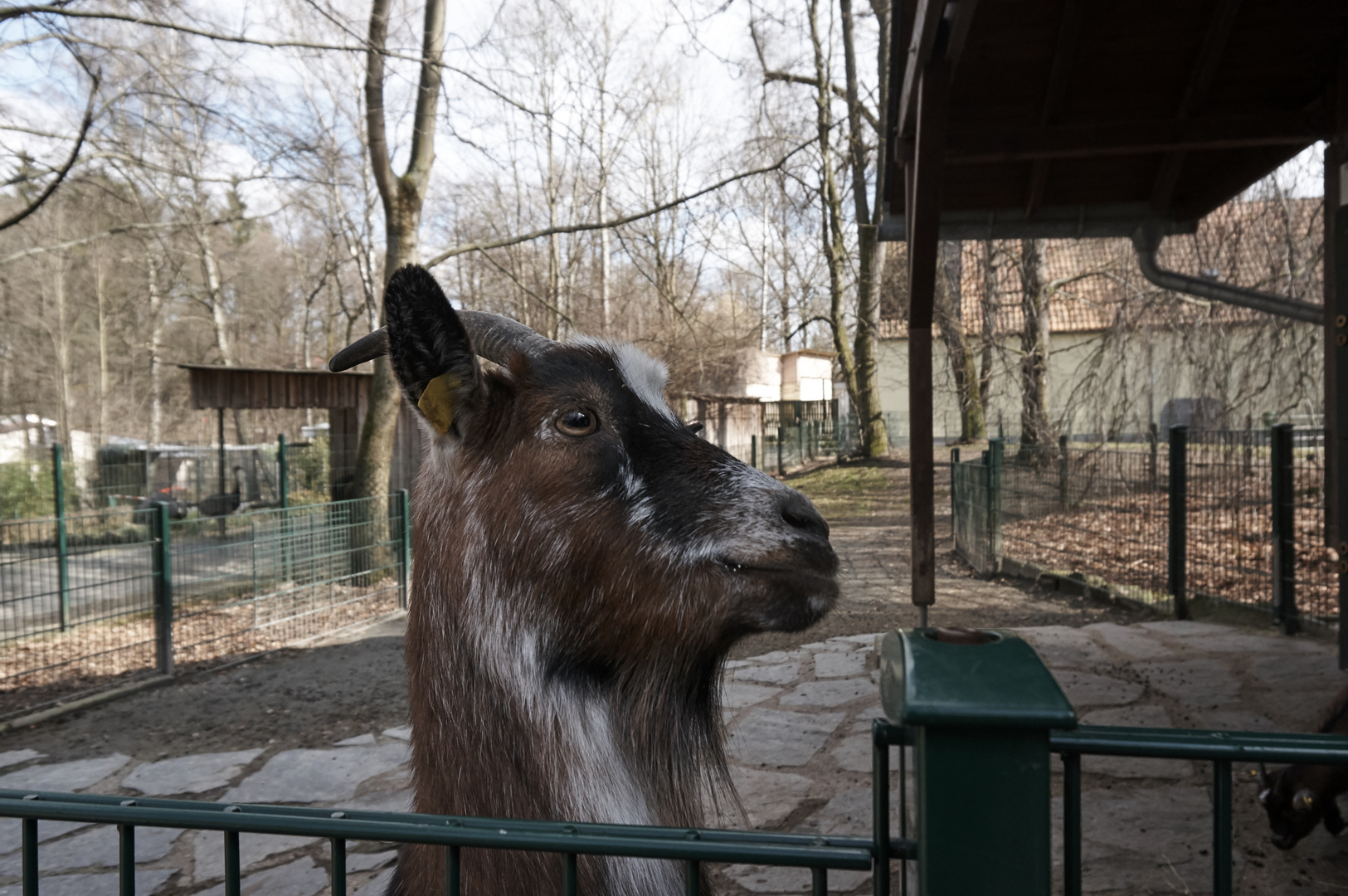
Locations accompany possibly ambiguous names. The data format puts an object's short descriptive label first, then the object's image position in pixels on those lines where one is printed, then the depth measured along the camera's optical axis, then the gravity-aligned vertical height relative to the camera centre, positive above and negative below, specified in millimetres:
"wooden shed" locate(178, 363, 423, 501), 11203 +466
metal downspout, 5570 +985
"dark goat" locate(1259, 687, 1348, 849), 2840 -1315
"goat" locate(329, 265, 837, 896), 1585 -327
